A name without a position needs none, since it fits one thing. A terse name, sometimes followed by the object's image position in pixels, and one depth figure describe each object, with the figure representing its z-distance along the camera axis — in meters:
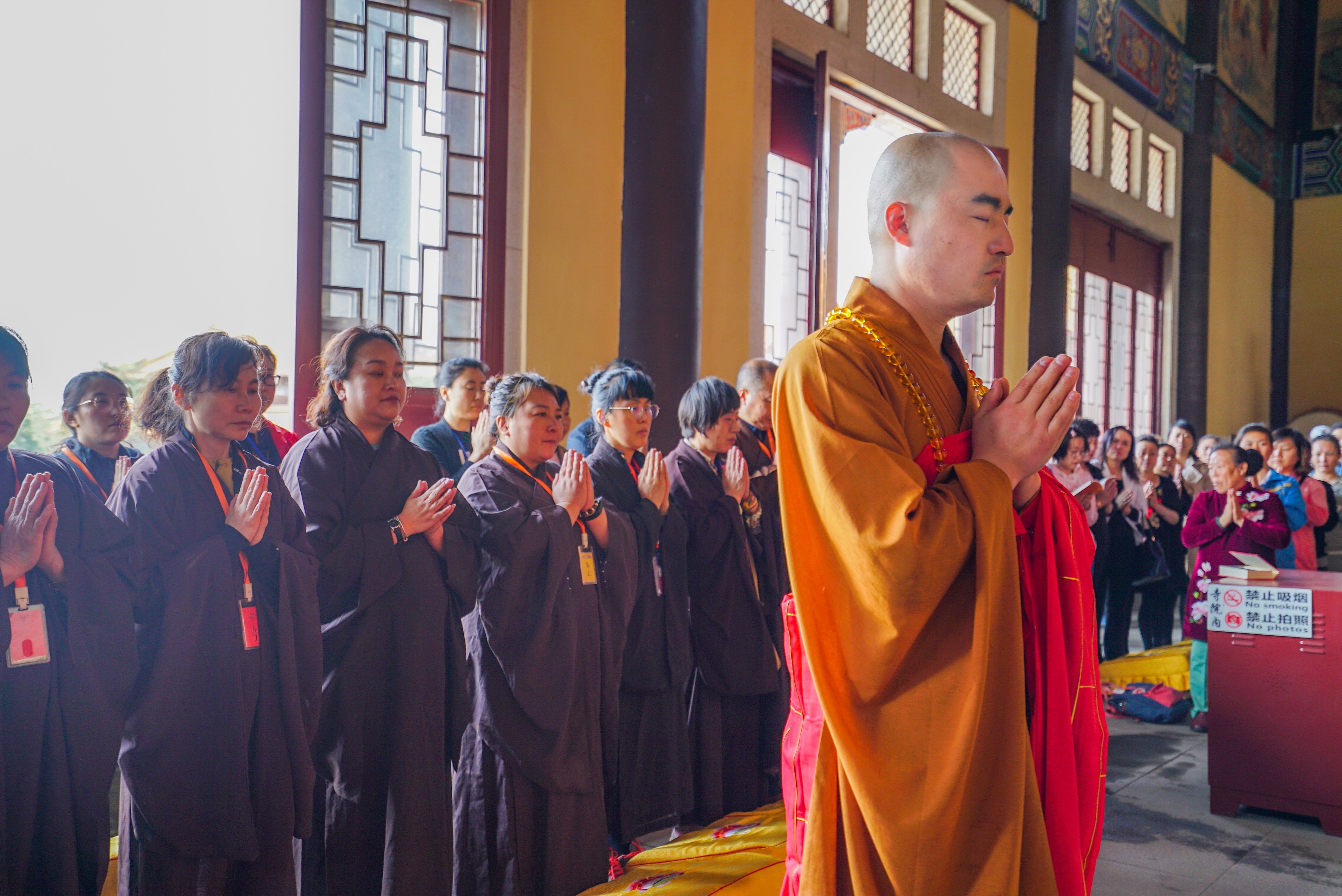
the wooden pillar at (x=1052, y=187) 8.72
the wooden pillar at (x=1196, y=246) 12.19
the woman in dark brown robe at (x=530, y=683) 2.66
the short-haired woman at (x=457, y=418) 3.88
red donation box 3.53
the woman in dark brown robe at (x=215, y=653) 2.06
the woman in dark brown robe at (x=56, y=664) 1.91
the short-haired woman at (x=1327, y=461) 6.61
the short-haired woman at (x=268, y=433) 3.06
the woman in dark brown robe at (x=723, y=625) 3.53
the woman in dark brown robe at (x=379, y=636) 2.43
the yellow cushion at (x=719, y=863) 2.58
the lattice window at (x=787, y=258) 6.39
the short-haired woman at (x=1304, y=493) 5.24
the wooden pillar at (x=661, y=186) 4.29
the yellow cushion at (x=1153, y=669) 5.46
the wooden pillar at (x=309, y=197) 4.07
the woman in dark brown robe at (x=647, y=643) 3.29
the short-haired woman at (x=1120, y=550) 6.36
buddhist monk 1.17
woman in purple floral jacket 4.67
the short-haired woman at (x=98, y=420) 3.11
